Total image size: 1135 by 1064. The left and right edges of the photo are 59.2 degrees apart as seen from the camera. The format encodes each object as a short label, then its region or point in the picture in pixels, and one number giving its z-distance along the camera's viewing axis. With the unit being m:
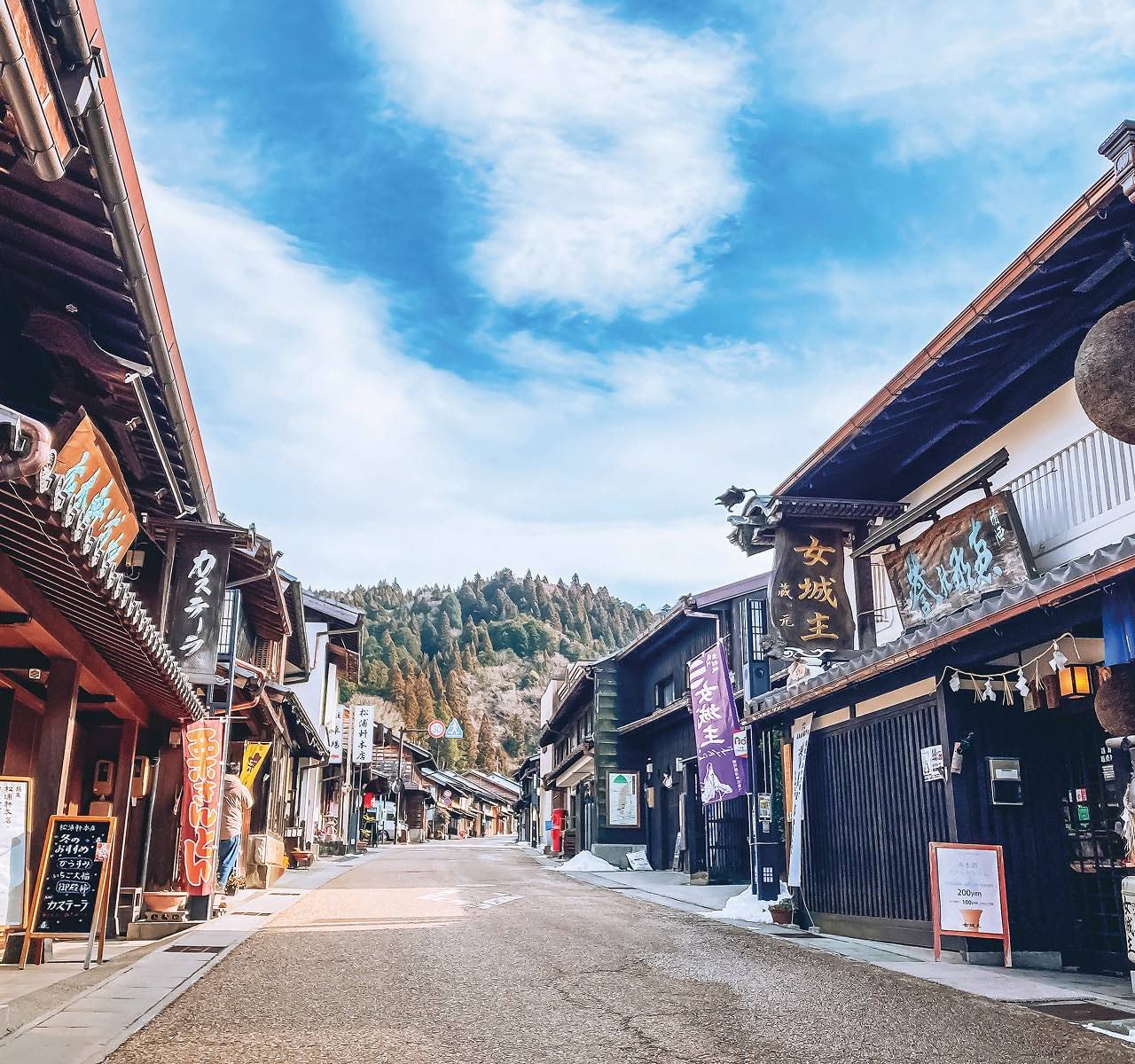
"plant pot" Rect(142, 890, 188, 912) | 13.28
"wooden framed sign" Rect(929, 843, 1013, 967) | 10.36
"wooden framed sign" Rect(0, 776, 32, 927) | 8.08
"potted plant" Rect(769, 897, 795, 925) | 14.49
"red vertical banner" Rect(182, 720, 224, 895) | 13.49
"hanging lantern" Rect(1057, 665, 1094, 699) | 9.59
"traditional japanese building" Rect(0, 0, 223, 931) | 4.63
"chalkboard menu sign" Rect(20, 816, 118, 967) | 9.15
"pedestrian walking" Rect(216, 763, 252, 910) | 16.22
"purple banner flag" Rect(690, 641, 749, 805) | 18.77
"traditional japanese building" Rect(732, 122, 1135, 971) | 9.29
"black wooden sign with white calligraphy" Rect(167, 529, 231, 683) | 13.34
